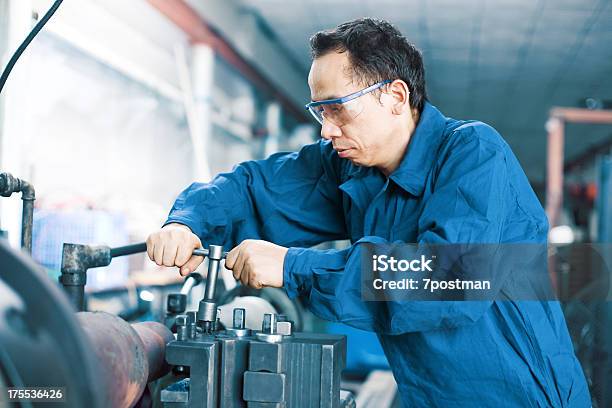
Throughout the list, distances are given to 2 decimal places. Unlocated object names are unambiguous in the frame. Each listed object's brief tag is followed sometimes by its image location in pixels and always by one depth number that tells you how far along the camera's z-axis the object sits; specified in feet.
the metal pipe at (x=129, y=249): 3.65
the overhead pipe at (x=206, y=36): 12.85
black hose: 3.34
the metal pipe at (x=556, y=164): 15.47
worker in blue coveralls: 3.20
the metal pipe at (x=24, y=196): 3.42
